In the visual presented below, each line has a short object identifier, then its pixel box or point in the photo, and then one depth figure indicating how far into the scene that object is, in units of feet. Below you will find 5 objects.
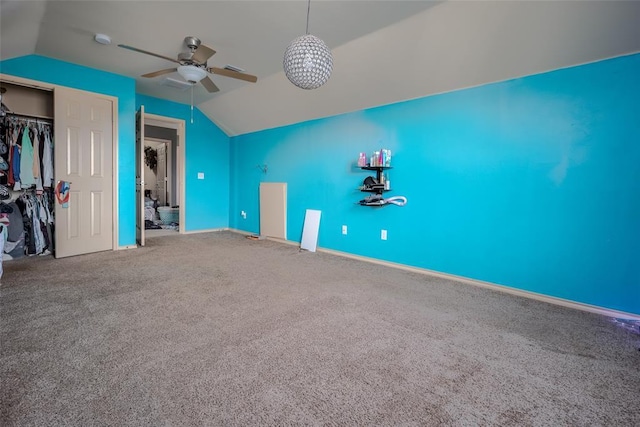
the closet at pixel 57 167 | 12.27
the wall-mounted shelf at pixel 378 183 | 12.20
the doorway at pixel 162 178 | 18.63
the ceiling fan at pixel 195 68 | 9.62
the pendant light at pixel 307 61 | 5.59
